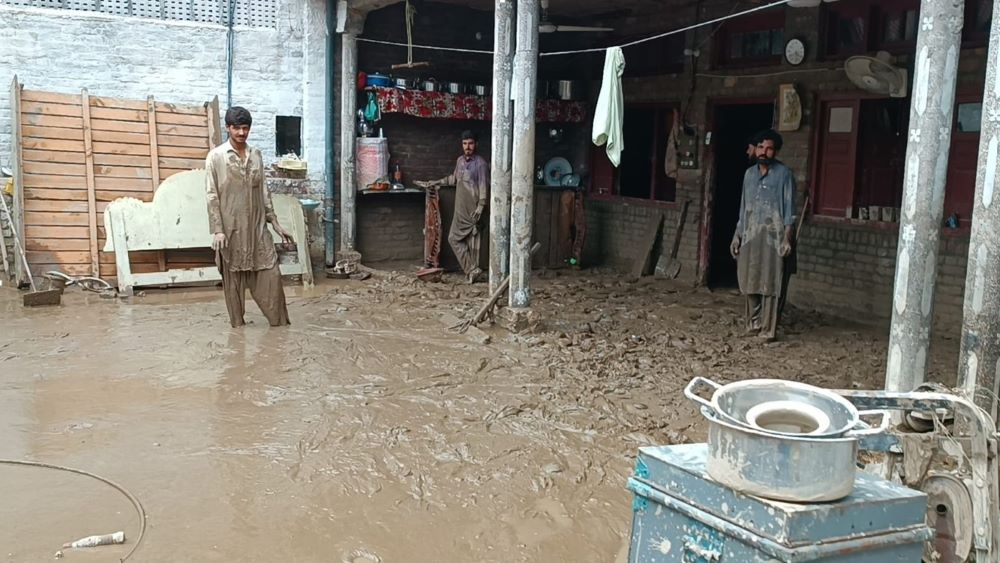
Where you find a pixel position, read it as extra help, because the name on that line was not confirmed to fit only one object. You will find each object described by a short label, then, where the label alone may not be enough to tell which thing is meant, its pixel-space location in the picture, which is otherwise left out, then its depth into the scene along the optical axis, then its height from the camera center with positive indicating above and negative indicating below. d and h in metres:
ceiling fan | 10.27 +1.67
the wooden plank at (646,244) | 10.80 -0.93
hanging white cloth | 7.05 +0.49
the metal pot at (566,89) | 11.82 +1.07
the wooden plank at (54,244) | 8.89 -0.92
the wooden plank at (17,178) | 8.74 -0.24
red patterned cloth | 10.67 +0.76
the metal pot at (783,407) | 2.40 -0.67
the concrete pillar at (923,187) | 4.23 -0.05
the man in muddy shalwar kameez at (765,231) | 7.28 -0.50
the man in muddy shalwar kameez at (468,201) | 10.05 -0.42
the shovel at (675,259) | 10.47 -1.08
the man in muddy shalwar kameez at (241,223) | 7.01 -0.52
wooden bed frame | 8.87 -0.71
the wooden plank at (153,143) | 9.49 +0.15
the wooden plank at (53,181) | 8.94 -0.27
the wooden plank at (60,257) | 8.88 -1.05
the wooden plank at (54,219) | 8.89 -0.66
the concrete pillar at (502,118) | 7.66 +0.43
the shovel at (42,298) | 8.03 -1.33
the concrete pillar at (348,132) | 10.53 +0.37
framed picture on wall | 8.78 +0.66
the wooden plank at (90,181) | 9.08 -0.27
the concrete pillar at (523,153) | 7.21 +0.11
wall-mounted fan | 7.74 +0.91
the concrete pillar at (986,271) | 3.93 -0.42
